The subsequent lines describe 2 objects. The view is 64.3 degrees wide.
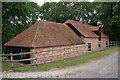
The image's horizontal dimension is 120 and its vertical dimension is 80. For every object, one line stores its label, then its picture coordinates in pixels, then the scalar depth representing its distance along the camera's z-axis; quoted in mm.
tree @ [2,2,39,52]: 15341
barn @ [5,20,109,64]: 10062
